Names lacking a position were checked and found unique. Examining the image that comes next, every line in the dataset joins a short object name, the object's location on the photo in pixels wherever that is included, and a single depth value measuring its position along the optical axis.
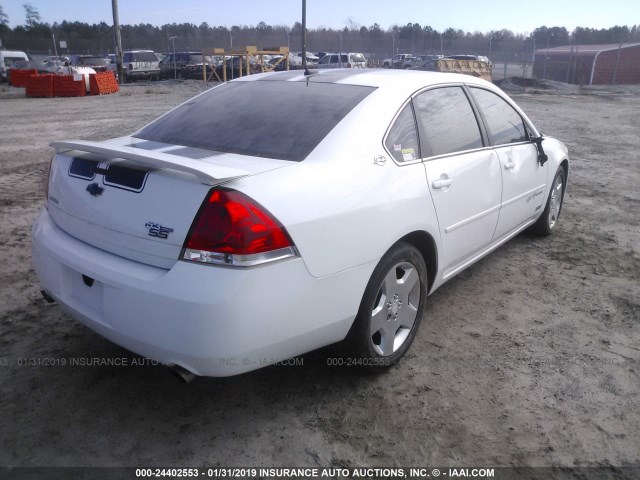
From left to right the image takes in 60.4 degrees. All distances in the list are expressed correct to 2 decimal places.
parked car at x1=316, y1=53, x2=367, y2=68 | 32.81
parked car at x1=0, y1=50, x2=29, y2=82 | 30.41
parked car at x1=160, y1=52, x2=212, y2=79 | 31.73
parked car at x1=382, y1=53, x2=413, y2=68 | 37.54
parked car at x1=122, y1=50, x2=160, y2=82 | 31.08
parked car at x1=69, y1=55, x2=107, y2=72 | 30.38
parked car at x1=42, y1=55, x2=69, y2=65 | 32.91
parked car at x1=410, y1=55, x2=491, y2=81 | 25.88
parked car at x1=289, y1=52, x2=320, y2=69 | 35.80
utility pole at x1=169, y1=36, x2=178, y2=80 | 32.22
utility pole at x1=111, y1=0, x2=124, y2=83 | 25.25
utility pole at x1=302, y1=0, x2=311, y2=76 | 28.70
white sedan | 2.24
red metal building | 33.28
